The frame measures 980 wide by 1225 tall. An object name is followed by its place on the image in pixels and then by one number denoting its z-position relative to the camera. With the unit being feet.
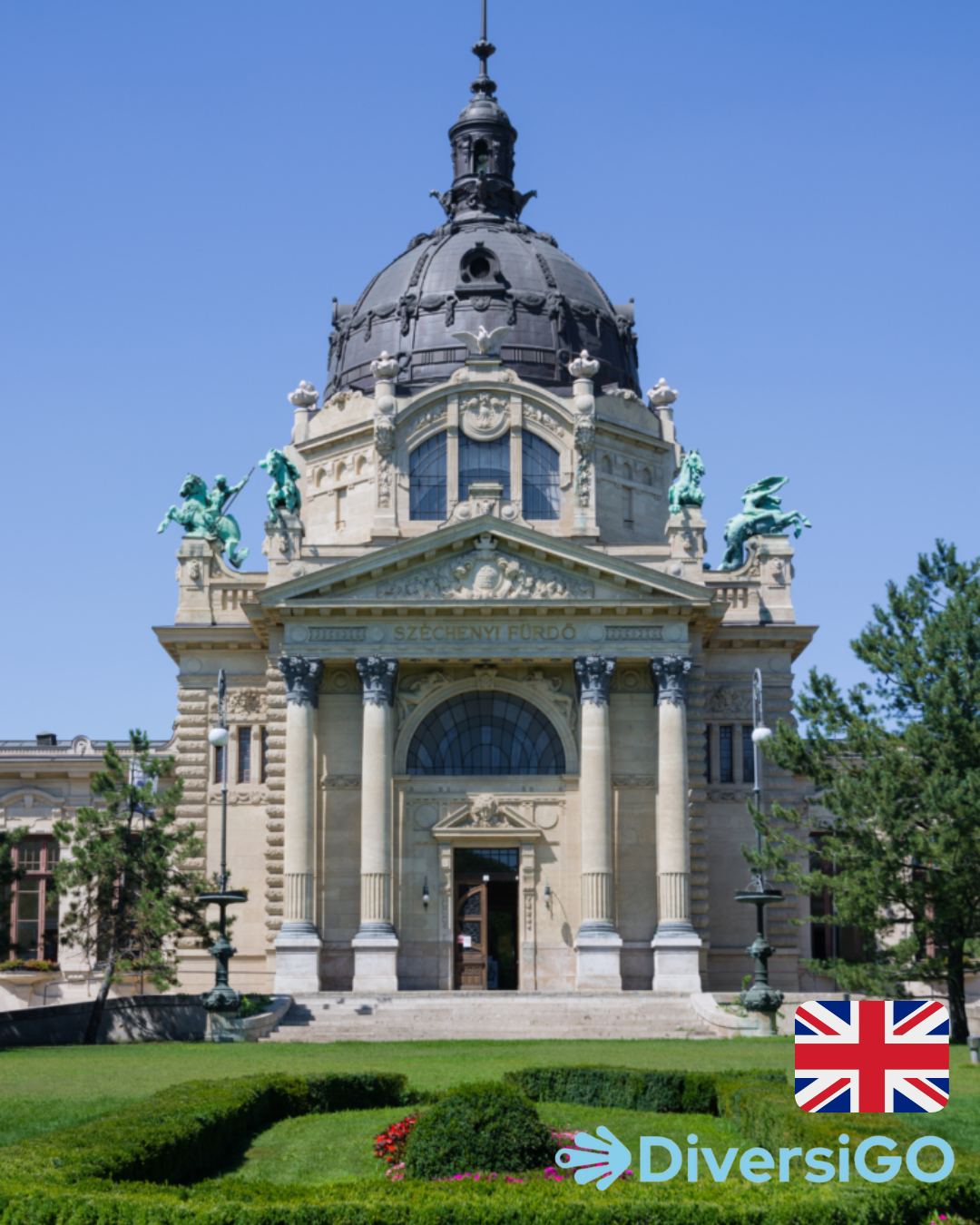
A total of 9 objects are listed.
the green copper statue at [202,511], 183.73
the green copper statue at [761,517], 186.60
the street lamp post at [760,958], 128.26
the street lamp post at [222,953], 129.29
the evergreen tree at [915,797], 127.75
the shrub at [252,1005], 134.51
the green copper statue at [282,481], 179.32
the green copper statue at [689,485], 176.76
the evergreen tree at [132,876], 142.82
